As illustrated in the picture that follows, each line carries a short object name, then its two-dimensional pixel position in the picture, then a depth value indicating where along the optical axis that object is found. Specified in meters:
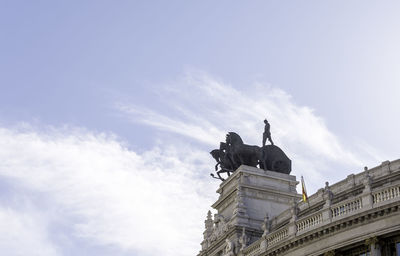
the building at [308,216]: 41.12
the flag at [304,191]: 50.86
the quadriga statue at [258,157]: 65.12
